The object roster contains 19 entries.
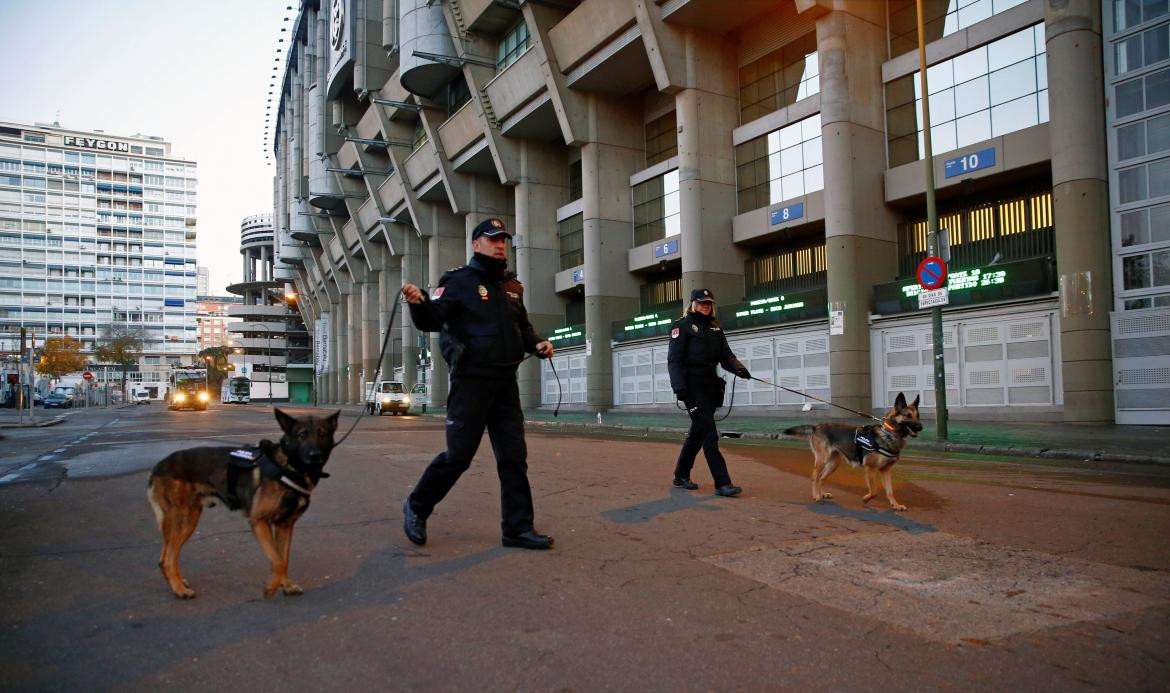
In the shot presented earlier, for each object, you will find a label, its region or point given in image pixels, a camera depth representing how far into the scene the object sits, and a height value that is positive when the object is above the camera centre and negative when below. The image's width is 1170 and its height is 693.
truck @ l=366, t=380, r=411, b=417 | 37.41 -1.16
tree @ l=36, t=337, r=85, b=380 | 72.94 +2.58
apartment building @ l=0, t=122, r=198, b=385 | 122.50 +25.68
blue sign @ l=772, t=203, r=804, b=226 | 25.02 +5.31
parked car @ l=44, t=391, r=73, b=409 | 64.88 -1.40
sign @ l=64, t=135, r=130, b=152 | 129.75 +43.32
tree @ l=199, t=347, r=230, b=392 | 131.50 +3.10
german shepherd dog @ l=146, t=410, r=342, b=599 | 3.99 -0.59
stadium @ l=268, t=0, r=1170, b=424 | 16.80 +6.00
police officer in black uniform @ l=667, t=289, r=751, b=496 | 7.37 -0.03
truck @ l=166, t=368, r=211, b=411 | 51.97 -0.60
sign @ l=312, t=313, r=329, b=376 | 78.88 +3.43
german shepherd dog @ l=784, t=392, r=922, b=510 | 6.54 -0.73
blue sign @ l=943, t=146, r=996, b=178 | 19.97 +5.58
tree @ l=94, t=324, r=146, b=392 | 83.94 +4.42
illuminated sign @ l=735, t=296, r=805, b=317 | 24.36 +2.11
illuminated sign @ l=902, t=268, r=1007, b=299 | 19.19 +2.22
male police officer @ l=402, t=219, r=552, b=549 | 4.96 -0.03
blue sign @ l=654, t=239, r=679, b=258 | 29.97 +5.04
